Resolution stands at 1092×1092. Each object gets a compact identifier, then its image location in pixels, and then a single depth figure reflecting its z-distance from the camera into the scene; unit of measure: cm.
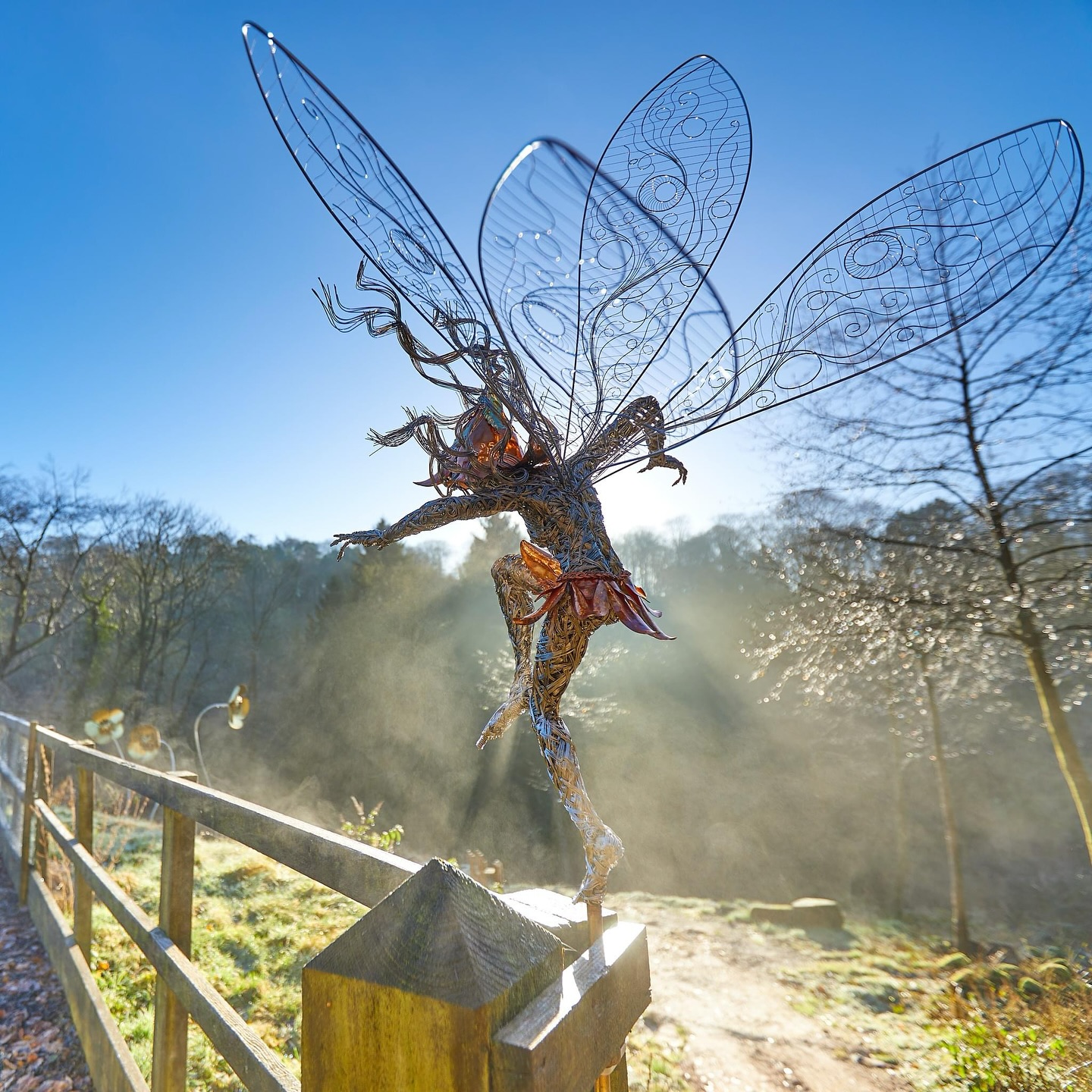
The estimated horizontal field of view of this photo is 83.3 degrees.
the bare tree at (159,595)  1825
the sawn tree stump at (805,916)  812
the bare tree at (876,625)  521
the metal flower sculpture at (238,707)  721
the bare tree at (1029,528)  422
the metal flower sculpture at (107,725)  842
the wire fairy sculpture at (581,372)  119
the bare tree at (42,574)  1575
